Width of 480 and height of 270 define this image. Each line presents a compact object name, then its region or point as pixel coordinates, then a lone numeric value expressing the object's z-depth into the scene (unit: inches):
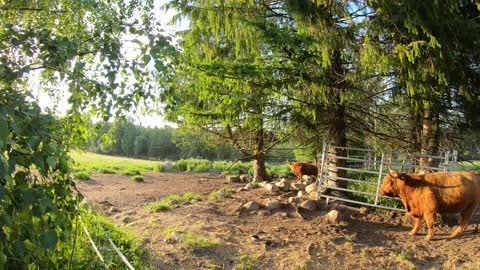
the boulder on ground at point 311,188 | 395.5
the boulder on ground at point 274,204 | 337.7
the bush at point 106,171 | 748.6
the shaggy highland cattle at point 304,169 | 569.6
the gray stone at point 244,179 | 625.0
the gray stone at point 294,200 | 358.0
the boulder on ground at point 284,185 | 437.3
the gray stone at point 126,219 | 328.9
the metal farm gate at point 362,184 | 319.3
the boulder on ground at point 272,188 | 434.3
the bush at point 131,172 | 737.6
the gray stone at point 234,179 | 616.3
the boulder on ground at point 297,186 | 432.5
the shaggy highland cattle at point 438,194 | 269.9
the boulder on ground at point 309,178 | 506.6
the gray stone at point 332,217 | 309.1
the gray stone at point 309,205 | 334.6
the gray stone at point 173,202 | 374.8
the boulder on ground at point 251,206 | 340.9
